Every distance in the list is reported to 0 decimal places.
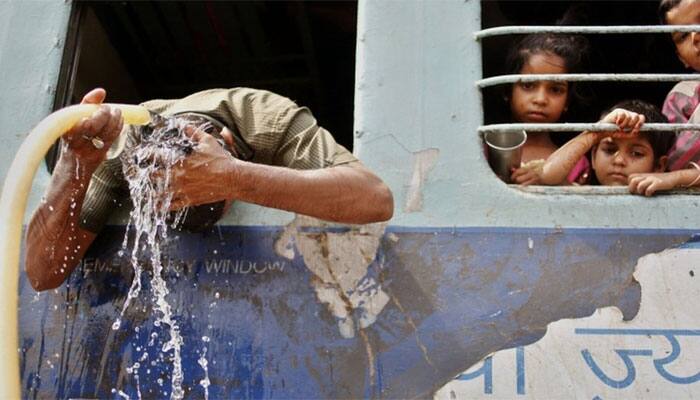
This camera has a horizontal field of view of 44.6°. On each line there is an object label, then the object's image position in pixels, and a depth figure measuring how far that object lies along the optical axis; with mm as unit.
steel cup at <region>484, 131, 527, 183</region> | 2271
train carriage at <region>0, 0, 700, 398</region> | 2023
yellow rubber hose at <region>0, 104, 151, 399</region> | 1611
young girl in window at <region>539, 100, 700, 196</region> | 2188
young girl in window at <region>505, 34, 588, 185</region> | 2535
